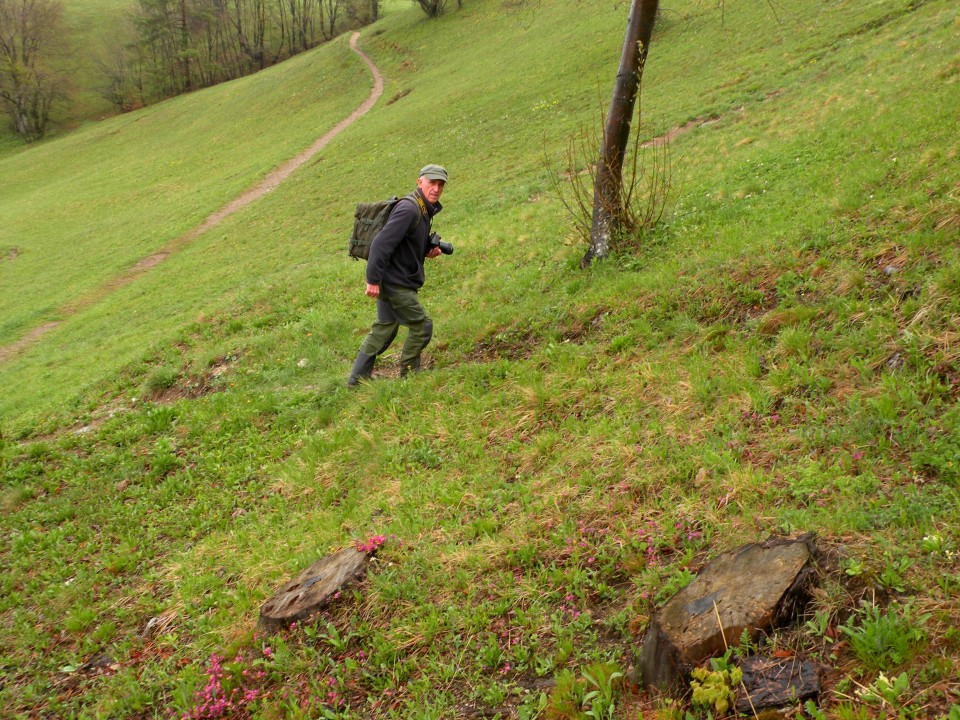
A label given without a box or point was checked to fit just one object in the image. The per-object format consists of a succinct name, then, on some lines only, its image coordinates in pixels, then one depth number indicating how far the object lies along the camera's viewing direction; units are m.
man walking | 7.55
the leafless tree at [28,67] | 71.50
